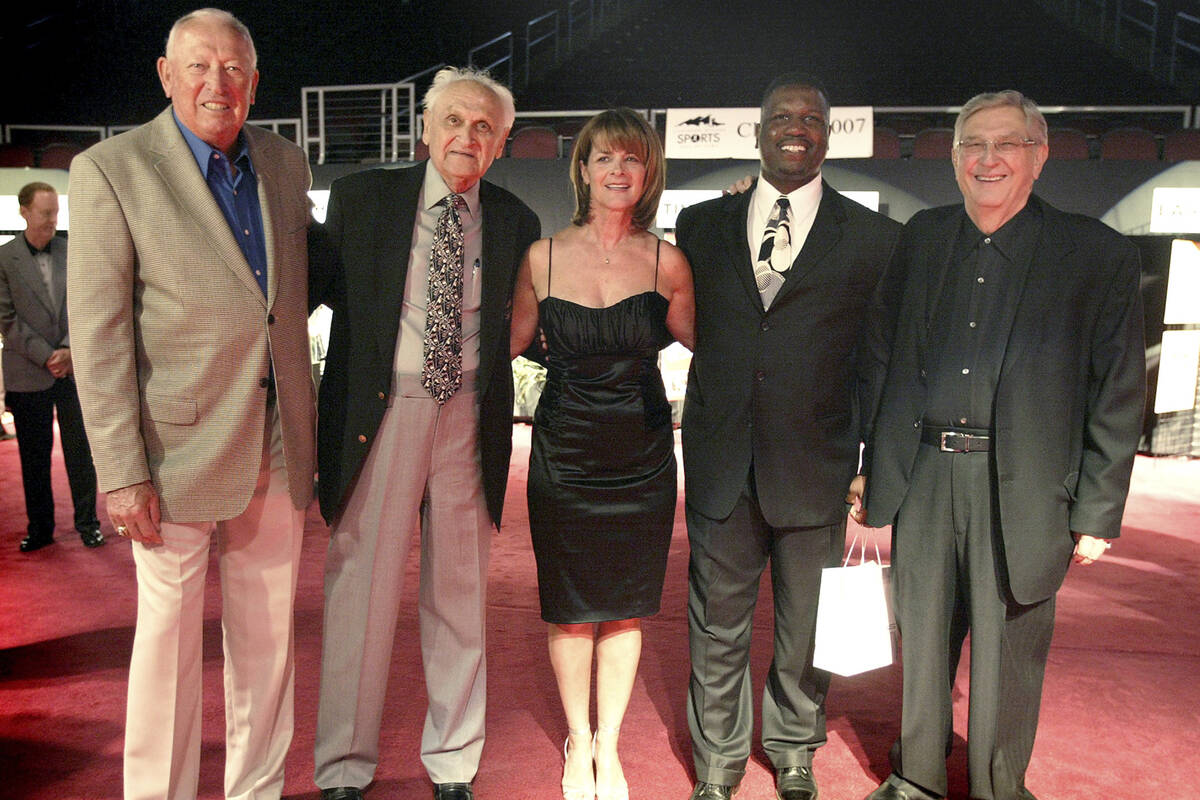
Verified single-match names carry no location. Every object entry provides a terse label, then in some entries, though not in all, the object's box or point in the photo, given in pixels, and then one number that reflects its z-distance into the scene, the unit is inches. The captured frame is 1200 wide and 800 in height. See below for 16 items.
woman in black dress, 95.4
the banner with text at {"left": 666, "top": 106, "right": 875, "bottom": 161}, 339.0
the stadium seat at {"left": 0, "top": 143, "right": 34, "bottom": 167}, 437.7
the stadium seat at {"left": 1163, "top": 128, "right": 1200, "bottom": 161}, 350.6
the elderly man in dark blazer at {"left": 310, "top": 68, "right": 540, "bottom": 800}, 94.2
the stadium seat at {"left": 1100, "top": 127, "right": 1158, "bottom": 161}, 365.1
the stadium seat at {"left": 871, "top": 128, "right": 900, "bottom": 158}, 378.9
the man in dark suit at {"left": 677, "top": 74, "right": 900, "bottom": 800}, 95.8
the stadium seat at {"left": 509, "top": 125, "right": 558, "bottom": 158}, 387.2
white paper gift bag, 93.4
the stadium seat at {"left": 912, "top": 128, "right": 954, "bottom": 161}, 372.5
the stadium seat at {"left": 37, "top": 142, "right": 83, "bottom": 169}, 434.3
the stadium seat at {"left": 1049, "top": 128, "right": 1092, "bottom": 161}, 358.9
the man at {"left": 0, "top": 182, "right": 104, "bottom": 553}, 191.0
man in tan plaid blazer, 80.2
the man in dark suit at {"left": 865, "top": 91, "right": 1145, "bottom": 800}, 89.7
